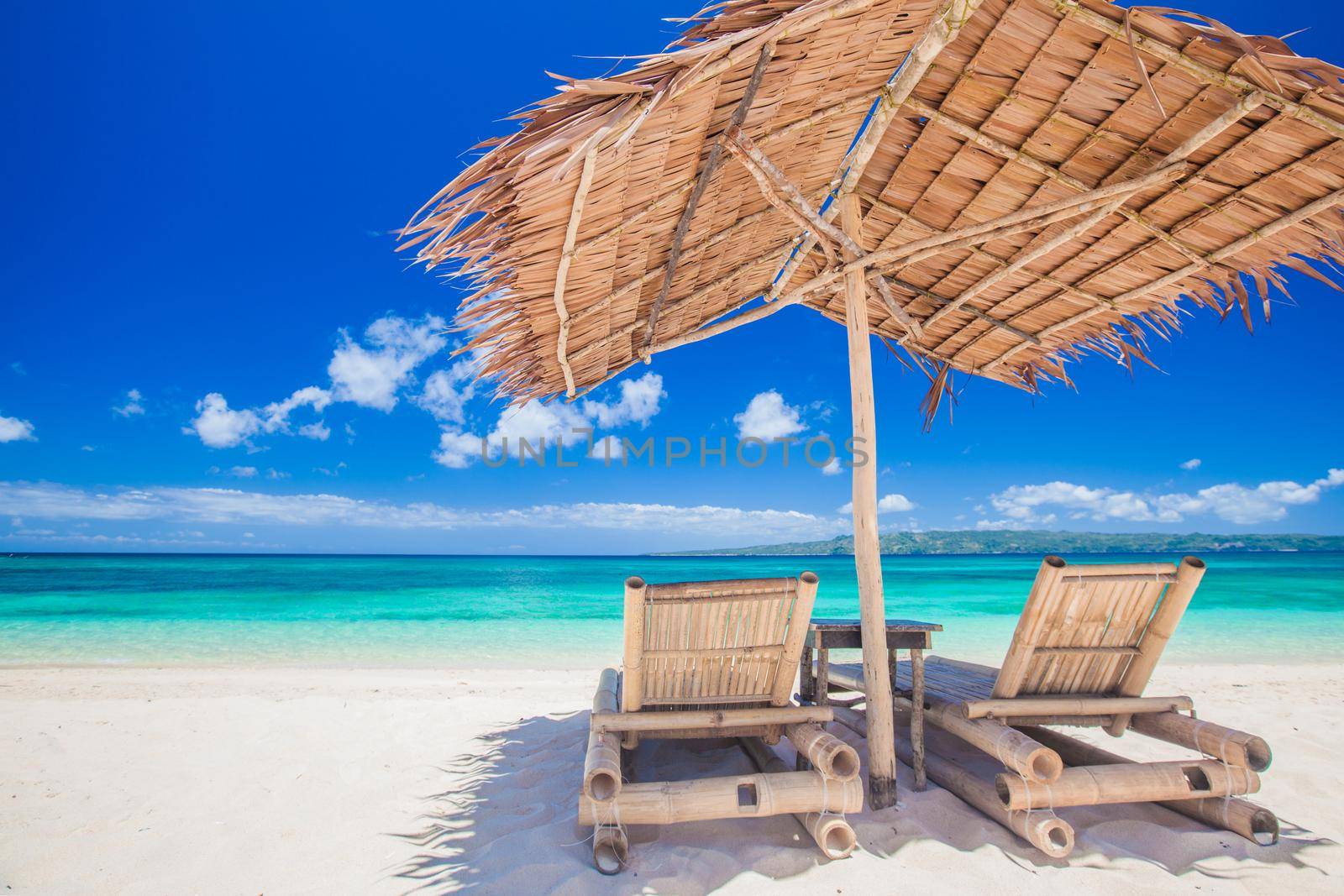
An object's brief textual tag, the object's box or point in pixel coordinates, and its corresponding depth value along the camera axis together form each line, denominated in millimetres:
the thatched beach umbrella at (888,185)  1812
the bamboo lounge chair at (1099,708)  2059
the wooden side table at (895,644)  2443
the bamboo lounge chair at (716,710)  1948
